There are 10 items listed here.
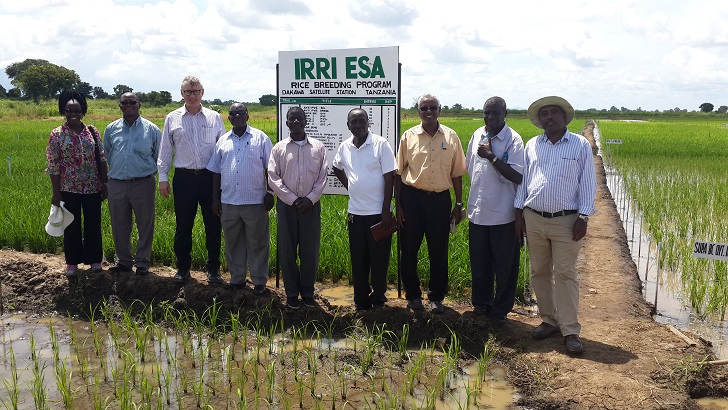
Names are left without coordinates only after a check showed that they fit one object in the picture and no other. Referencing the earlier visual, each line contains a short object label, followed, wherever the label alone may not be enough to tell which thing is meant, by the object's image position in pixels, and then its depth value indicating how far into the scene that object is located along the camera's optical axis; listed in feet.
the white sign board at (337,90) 18.37
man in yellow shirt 15.80
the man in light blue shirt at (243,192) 17.26
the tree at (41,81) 188.55
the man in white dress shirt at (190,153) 18.03
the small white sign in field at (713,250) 14.98
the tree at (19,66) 251.31
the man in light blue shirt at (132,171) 18.40
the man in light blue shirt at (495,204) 15.37
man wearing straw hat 14.12
